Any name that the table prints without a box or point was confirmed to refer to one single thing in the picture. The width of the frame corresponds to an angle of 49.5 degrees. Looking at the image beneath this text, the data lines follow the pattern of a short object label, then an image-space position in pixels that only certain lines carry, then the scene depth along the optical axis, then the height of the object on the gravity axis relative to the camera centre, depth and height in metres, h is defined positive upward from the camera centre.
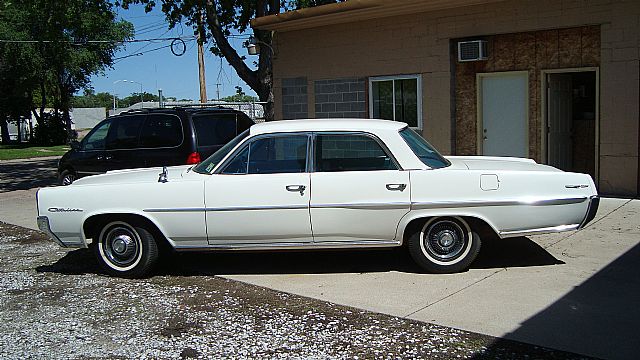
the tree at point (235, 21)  16.77 +2.76
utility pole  23.68 +1.69
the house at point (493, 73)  10.67 +0.72
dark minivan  10.91 -0.19
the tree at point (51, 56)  35.84 +3.93
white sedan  6.70 -0.80
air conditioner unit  11.96 +1.09
